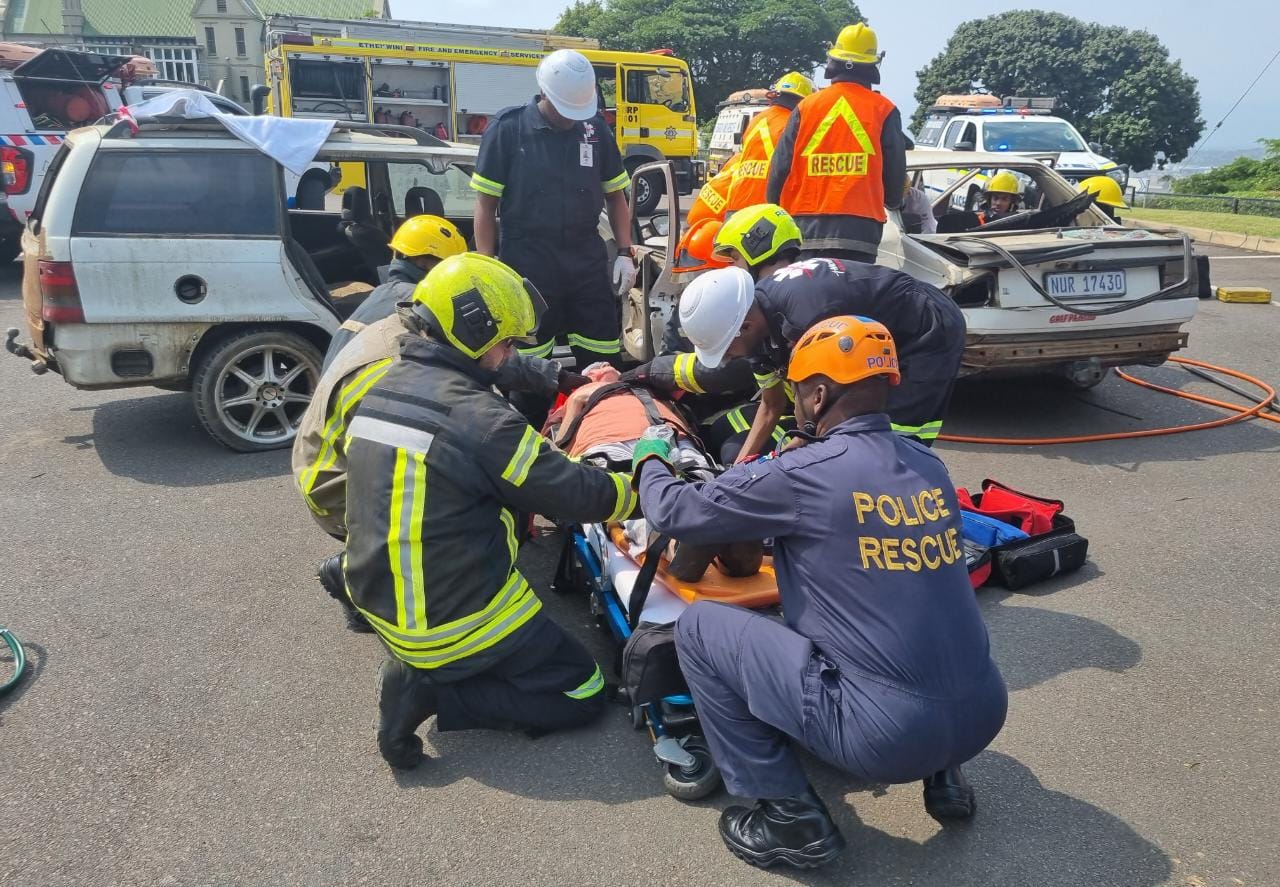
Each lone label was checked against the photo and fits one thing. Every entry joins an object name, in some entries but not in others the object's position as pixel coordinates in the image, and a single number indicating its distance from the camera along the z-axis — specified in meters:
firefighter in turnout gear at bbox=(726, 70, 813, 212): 5.88
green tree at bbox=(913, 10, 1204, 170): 32.22
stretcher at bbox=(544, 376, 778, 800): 2.84
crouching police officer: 2.34
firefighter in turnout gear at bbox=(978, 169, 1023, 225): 7.37
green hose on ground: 3.30
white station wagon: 5.00
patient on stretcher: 3.12
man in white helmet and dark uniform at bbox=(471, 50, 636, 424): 4.98
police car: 13.06
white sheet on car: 5.27
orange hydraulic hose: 5.80
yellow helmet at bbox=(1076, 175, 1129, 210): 7.62
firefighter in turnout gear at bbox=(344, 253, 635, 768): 2.80
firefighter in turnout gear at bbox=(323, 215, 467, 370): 4.14
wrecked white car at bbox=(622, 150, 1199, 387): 5.51
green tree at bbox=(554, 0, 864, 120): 43.84
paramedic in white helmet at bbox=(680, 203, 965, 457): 3.54
